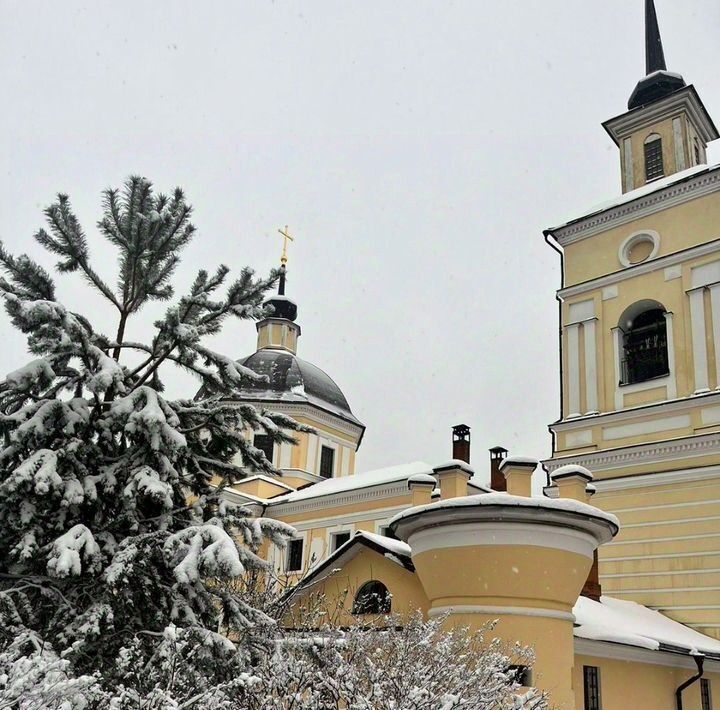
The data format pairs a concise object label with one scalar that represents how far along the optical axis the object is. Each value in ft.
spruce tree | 24.40
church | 35.37
